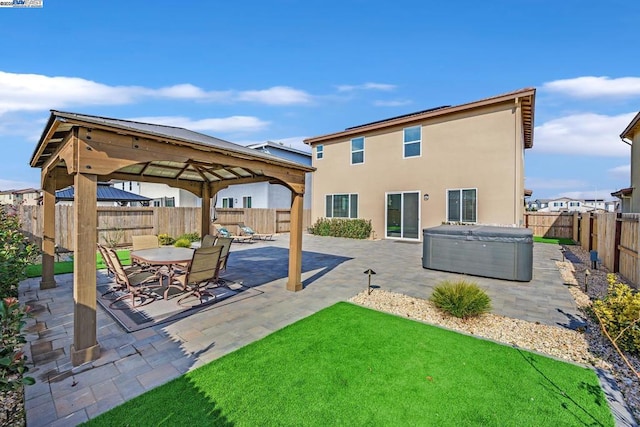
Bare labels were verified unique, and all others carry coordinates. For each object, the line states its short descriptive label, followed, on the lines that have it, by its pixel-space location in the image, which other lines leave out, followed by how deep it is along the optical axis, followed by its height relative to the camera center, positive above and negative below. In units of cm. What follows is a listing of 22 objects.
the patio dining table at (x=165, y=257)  560 -102
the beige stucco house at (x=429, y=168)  1214 +204
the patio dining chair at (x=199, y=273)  515 -119
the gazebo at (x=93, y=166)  326 +62
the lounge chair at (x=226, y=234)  1415 -126
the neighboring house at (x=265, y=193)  2089 +112
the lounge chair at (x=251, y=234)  1521 -138
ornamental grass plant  476 -152
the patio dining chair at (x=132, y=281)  514 -137
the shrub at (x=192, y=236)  1341 -133
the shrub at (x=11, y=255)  399 -74
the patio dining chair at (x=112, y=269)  546 -132
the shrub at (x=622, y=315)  367 -142
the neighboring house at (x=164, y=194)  2453 +122
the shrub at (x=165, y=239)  1217 -134
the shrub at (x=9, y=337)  177 -94
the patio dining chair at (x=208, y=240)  765 -86
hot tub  706 -109
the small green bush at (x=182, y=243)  1067 -129
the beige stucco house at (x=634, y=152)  1258 +265
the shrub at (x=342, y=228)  1612 -112
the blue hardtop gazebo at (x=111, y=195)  1407 +64
